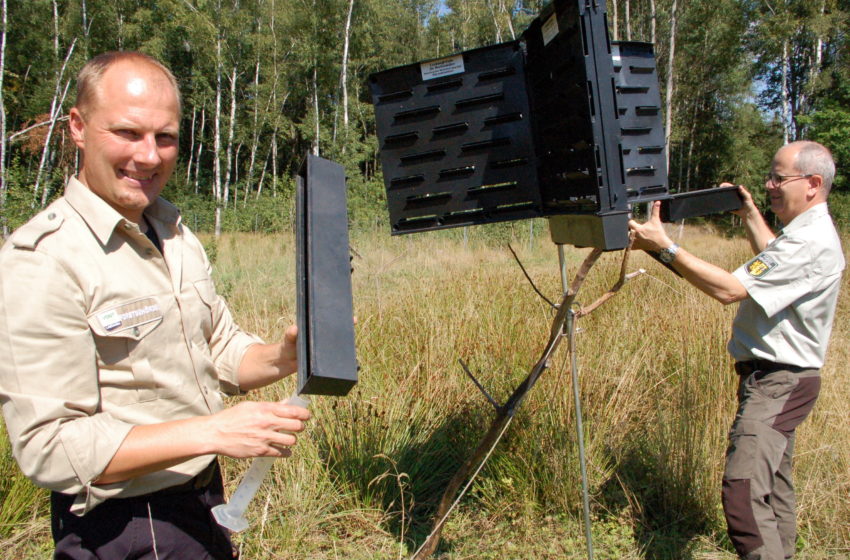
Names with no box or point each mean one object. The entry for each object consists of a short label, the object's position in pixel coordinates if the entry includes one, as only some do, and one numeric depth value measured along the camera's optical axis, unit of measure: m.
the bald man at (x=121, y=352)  1.11
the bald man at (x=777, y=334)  2.34
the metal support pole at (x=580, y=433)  2.28
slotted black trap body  1.69
